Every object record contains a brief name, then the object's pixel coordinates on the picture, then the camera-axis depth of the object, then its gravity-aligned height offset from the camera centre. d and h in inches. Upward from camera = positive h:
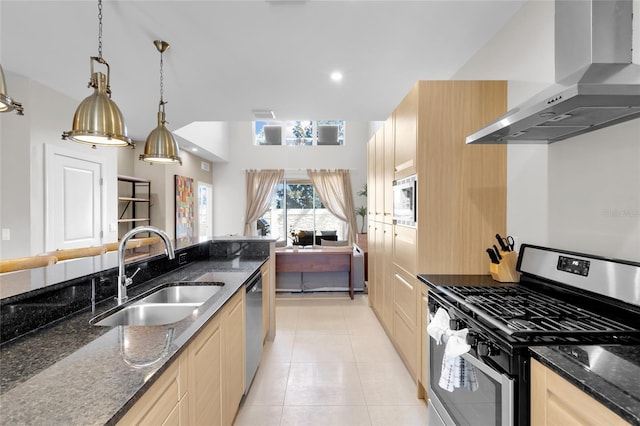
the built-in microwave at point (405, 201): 85.7 +3.3
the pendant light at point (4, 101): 43.4 +16.1
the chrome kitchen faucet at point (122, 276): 60.7 -12.6
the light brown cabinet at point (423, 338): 78.0 -32.2
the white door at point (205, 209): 285.1 +3.5
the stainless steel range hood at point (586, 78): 43.1 +20.1
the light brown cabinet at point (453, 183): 82.4 +7.9
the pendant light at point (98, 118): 63.2 +19.8
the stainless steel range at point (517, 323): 41.4 -16.6
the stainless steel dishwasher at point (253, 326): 83.8 -33.3
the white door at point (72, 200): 131.3 +6.1
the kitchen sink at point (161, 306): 58.5 -20.2
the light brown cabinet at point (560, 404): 30.5 -21.1
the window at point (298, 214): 317.1 -1.4
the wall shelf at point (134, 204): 210.7 +6.3
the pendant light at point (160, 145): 97.6 +21.6
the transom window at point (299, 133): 314.0 +81.5
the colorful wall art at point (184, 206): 235.0 +5.2
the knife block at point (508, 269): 73.2 -13.5
